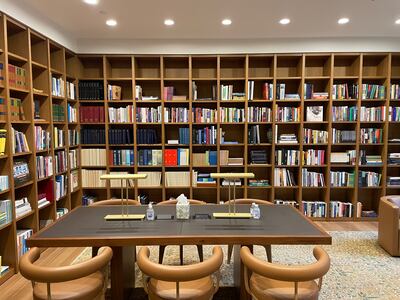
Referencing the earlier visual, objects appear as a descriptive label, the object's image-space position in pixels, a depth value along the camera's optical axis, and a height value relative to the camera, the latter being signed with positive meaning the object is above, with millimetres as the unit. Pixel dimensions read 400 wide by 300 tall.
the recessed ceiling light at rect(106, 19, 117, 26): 3824 +1481
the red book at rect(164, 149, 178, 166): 4855 -328
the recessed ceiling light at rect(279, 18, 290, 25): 3824 +1473
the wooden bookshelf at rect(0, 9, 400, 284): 4719 +310
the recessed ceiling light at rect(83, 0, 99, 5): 3225 +1458
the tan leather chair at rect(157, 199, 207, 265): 2886 -1136
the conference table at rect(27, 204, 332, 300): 2082 -709
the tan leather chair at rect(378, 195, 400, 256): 3404 -1065
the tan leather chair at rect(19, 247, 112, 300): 1704 -815
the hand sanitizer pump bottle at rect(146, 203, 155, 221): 2533 -669
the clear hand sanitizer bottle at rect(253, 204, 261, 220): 2555 -665
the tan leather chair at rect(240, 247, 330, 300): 1687 -815
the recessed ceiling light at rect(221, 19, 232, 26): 3846 +1477
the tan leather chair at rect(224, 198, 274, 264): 3160 -714
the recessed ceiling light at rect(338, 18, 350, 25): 3842 +1474
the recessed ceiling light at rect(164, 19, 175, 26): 3842 +1481
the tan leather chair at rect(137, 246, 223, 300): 1711 -823
